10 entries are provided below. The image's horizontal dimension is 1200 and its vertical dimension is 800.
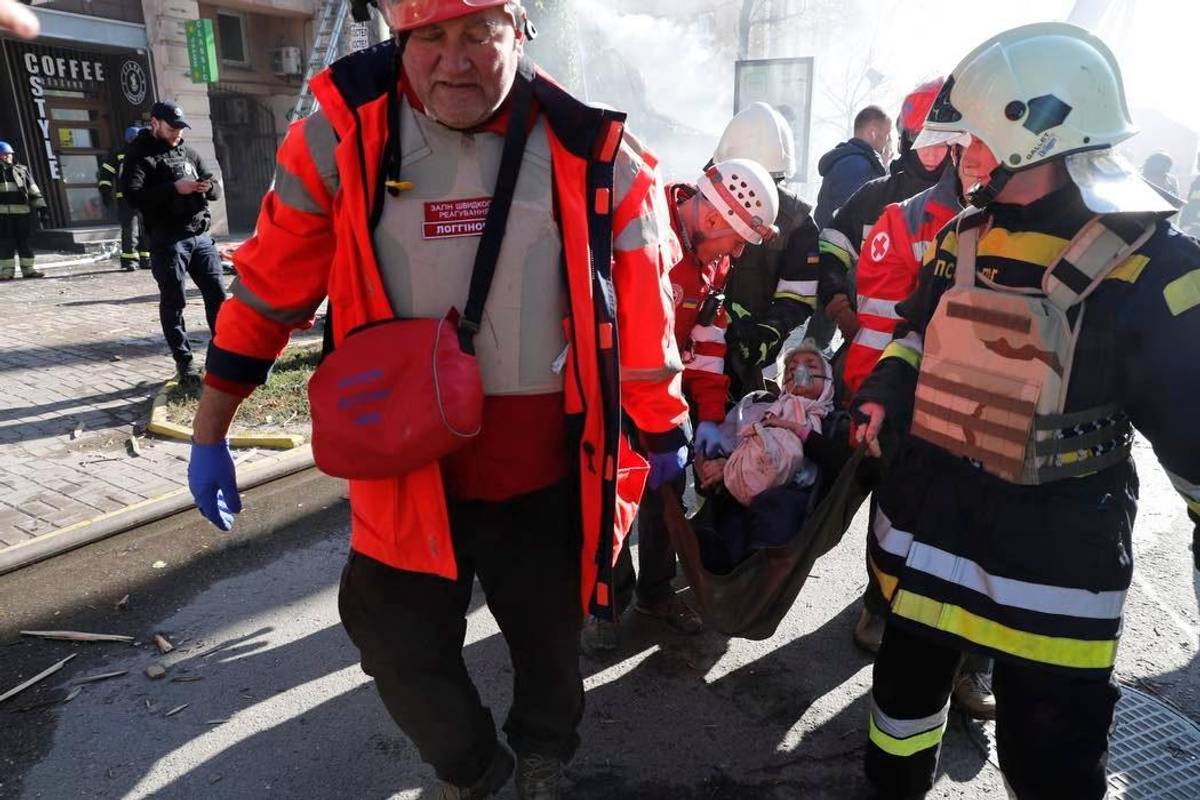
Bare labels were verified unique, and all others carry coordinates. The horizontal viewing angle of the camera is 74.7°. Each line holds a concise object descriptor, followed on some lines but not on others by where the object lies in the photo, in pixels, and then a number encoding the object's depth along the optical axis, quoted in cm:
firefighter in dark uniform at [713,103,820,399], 318
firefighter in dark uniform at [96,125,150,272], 1159
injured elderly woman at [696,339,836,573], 261
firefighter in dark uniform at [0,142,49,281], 1048
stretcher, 246
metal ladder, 1688
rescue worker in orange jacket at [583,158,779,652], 281
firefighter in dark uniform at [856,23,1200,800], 170
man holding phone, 591
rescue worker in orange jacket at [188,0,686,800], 175
